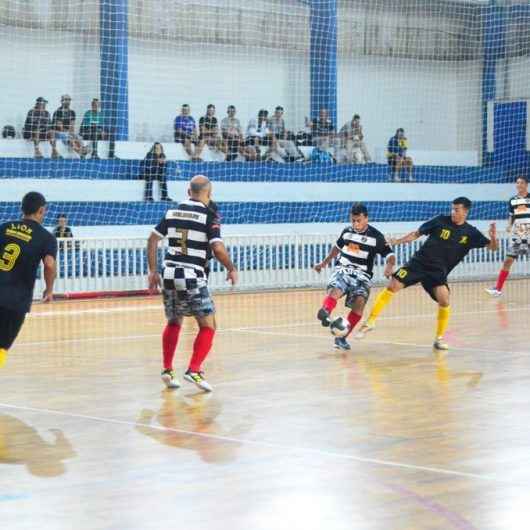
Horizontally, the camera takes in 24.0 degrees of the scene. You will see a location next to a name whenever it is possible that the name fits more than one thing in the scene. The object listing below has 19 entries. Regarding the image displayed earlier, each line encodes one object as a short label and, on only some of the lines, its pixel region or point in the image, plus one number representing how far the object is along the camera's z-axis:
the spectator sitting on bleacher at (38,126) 26.38
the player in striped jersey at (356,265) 14.15
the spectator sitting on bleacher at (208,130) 28.92
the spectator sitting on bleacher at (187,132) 28.83
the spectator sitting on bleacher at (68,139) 26.70
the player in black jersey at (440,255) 14.15
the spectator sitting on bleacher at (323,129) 30.42
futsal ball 13.59
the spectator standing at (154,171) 26.81
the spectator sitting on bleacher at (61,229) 22.97
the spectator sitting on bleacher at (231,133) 29.53
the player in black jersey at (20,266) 9.43
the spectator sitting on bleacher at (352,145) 31.42
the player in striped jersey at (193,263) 10.63
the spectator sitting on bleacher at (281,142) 30.42
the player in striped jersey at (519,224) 22.77
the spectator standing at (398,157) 31.75
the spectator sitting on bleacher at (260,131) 30.11
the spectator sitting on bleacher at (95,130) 26.62
